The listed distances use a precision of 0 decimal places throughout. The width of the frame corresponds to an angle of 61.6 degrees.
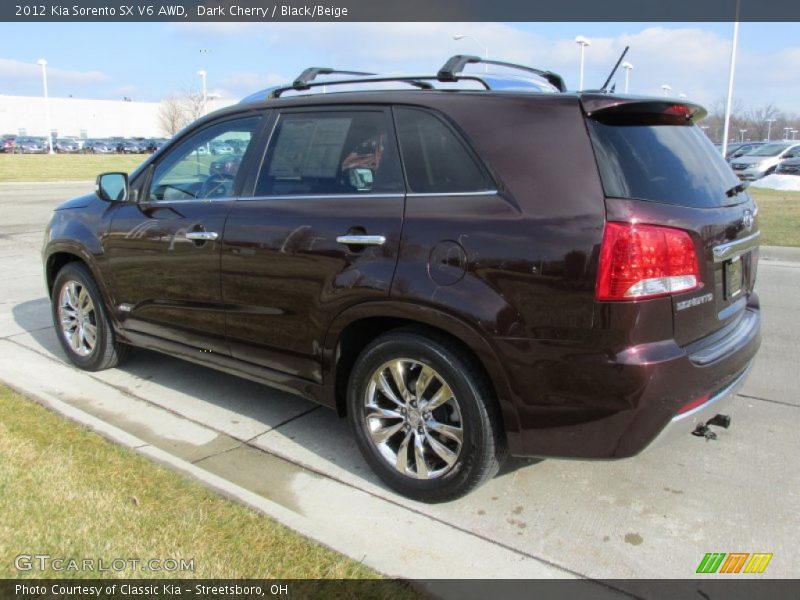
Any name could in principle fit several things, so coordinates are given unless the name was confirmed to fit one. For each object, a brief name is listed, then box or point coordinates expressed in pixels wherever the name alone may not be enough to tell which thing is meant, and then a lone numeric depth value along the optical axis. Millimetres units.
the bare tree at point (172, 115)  67312
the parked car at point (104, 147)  65562
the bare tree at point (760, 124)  74562
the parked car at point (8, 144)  58938
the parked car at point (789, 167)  23406
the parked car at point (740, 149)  27889
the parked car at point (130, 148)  63559
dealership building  86062
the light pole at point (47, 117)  59434
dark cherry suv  2652
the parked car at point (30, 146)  60562
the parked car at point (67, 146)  63994
